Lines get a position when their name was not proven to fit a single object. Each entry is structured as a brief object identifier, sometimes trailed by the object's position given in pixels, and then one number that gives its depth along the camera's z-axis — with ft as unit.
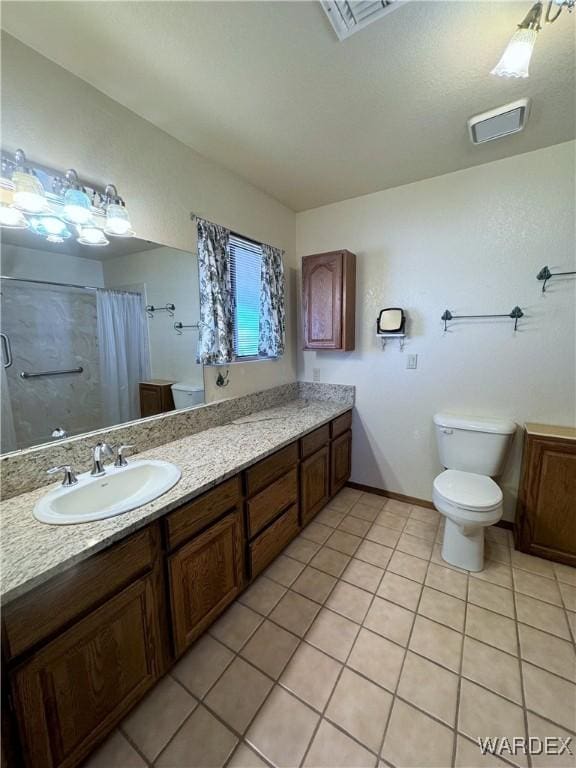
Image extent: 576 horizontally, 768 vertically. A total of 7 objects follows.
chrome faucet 4.43
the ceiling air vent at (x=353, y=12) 3.46
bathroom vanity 2.82
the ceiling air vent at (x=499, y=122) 5.00
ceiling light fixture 3.25
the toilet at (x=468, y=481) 5.85
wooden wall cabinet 8.00
